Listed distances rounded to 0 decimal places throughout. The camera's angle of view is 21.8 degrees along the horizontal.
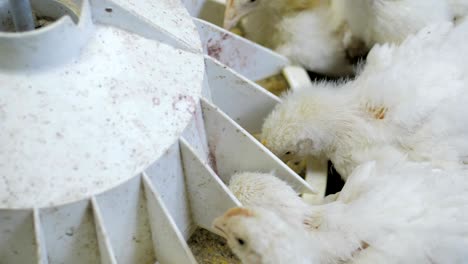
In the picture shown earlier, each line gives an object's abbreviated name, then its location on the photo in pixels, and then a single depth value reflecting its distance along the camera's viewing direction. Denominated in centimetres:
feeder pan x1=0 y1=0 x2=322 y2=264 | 70
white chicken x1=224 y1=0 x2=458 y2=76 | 89
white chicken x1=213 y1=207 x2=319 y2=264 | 71
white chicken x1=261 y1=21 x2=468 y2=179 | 82
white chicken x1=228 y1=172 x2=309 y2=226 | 77
